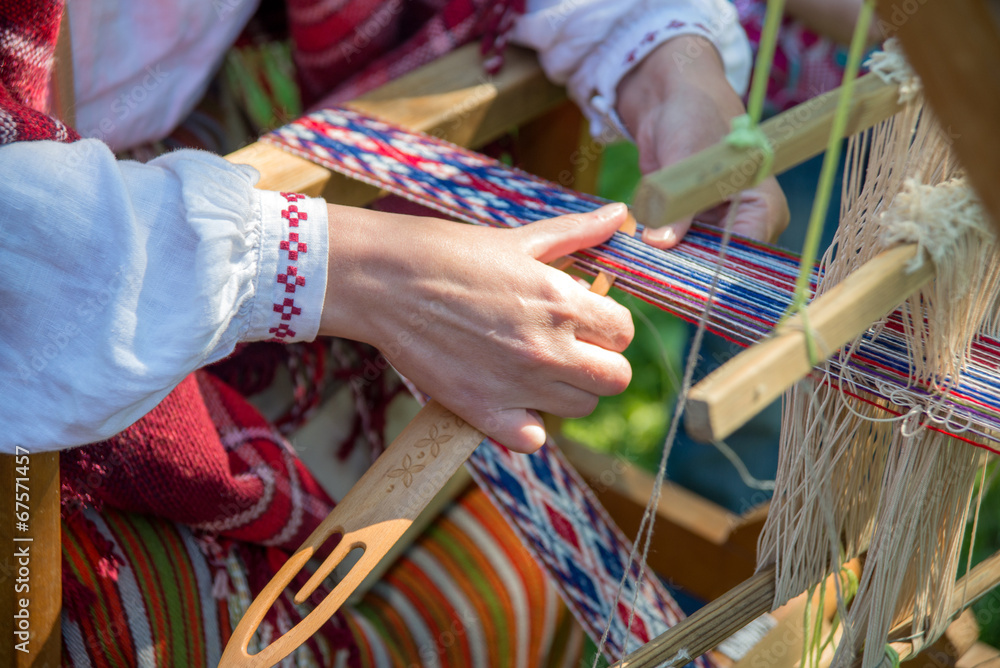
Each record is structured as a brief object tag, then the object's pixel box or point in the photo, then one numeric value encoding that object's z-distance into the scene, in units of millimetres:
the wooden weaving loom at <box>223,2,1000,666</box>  388
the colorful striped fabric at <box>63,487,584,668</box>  818
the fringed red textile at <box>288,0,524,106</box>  1095
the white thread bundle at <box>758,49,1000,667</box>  553
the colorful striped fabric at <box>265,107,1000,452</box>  611
